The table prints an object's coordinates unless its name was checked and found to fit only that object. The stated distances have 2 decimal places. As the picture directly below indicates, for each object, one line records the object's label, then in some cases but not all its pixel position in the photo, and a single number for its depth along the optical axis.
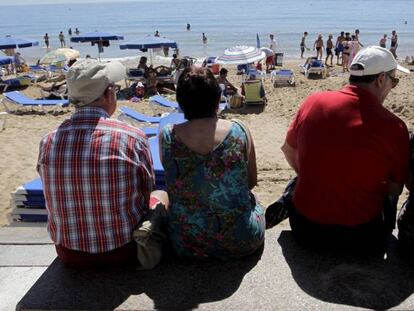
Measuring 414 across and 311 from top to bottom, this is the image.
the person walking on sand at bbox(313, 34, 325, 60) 21.56
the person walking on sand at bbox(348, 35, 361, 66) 15.71
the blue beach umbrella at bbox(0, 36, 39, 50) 17.70
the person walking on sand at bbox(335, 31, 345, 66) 19.83
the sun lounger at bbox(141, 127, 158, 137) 6.80
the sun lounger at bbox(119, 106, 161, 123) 8.44
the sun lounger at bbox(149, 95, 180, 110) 9.95
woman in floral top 2.04
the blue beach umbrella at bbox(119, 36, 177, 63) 15.45
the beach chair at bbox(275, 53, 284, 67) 20.00
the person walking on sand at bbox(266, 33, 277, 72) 18.58
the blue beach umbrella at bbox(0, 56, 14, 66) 14.91
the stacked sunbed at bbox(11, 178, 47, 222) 3.81
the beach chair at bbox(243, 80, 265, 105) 10.98
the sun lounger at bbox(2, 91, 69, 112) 10.61
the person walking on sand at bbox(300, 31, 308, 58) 24.94
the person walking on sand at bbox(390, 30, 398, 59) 22.33
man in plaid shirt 2.01
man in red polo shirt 2.08
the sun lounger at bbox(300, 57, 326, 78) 14.72
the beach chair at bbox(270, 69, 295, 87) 13.50
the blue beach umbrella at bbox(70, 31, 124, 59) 18.58
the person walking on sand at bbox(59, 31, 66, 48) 32.09
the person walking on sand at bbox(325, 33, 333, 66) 20.14
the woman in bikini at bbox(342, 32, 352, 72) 17.14
